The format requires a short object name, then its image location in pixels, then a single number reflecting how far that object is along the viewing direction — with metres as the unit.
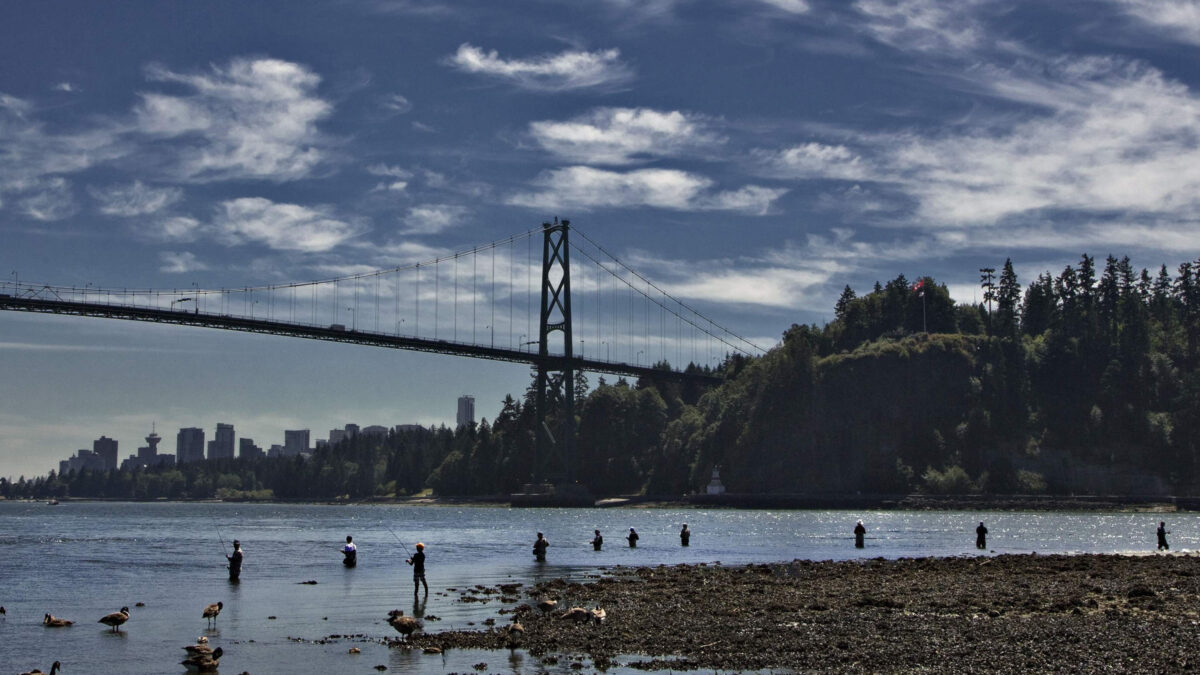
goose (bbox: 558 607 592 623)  28.09
